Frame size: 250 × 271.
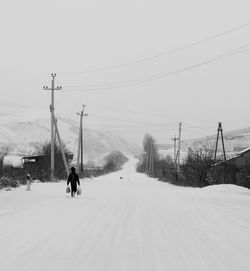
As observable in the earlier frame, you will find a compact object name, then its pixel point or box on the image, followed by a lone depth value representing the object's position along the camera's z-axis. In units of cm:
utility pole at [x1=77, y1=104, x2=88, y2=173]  6969
